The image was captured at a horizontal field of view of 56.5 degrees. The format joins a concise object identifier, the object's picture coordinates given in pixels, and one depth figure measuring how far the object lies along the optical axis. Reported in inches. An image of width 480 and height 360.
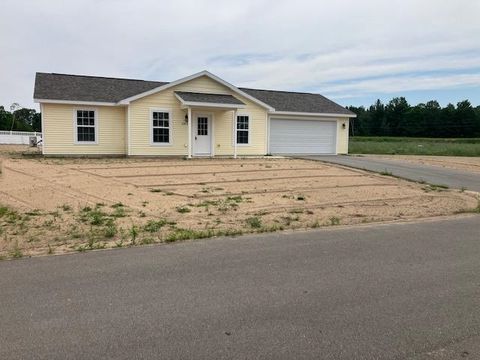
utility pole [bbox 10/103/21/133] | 3223.2
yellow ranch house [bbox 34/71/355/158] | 813.9
